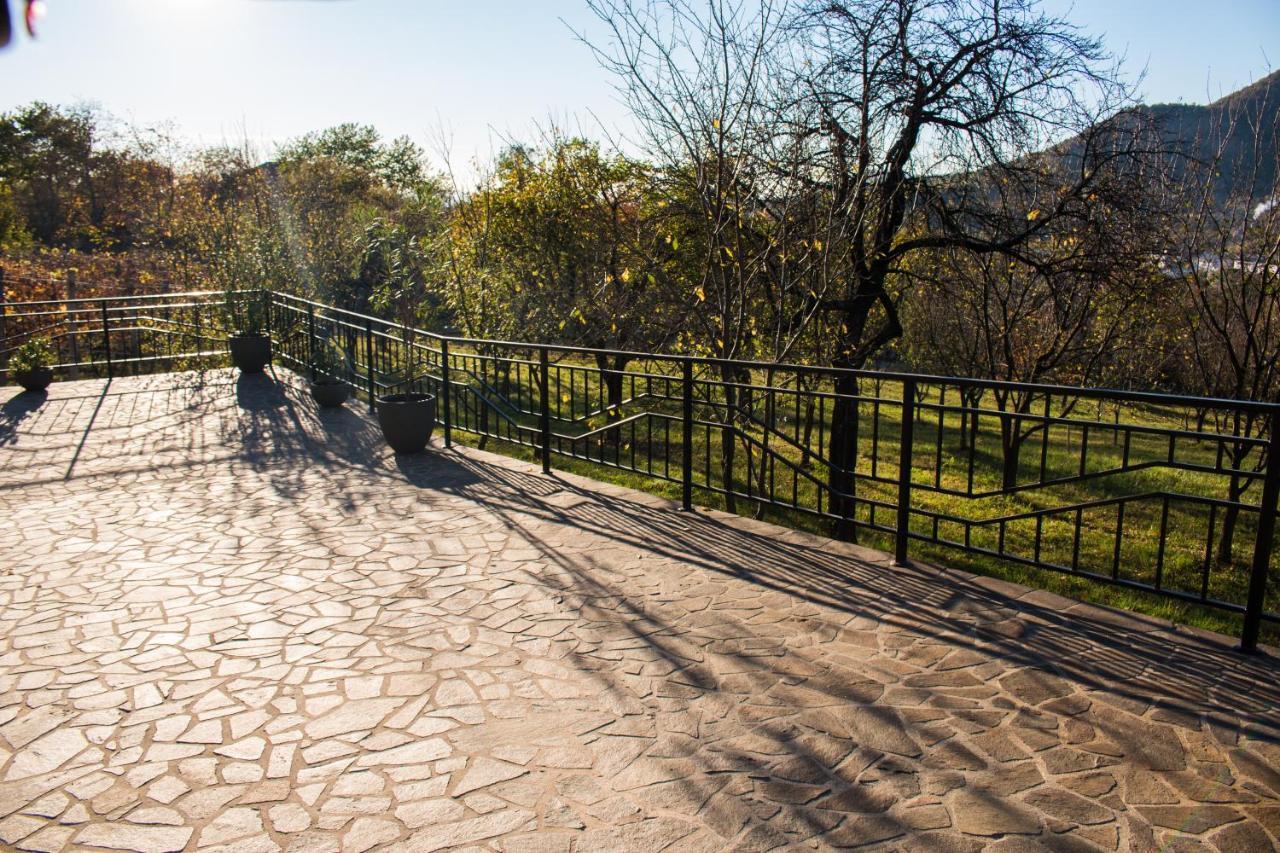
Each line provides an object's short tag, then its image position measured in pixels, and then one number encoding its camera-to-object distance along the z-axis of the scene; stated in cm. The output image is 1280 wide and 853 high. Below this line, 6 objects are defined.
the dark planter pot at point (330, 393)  1006
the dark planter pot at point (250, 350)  1217
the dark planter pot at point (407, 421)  767
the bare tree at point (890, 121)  781
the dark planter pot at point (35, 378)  1055
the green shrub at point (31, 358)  1049
